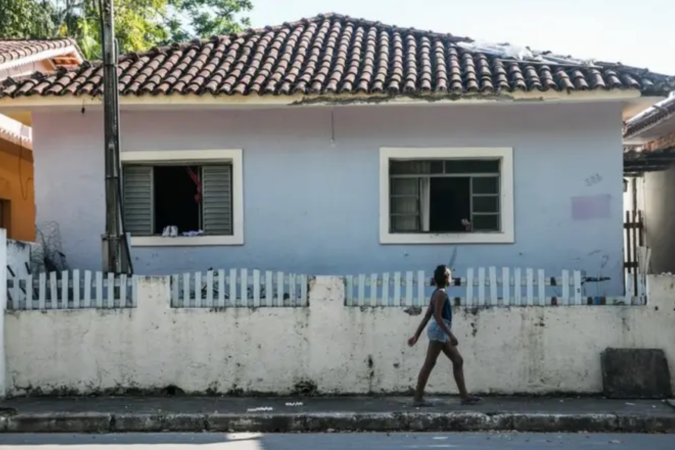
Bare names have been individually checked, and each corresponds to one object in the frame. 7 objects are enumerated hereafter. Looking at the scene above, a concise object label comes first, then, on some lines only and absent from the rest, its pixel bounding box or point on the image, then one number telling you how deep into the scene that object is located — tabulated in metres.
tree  19.94
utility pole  9.67
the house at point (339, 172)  11.05
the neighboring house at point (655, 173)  13.90
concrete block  9.25
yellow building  13.95
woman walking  8.70
